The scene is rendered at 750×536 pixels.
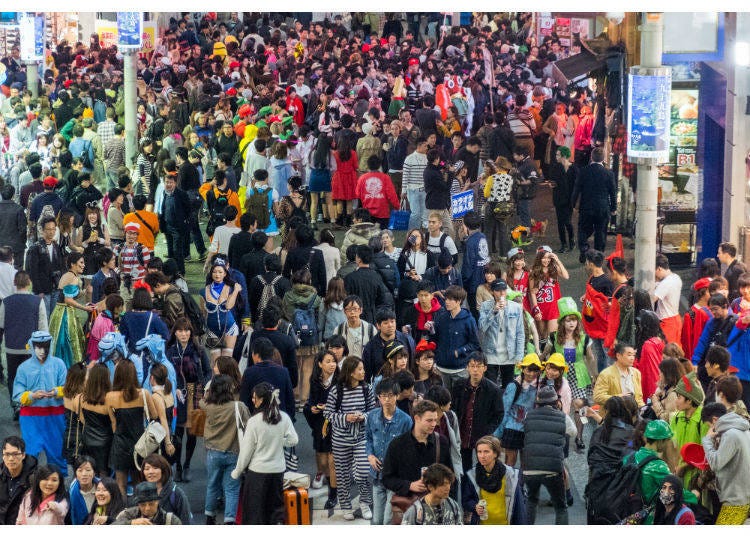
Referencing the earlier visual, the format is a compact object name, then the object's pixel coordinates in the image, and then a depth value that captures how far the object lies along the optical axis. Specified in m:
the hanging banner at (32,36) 30.84
